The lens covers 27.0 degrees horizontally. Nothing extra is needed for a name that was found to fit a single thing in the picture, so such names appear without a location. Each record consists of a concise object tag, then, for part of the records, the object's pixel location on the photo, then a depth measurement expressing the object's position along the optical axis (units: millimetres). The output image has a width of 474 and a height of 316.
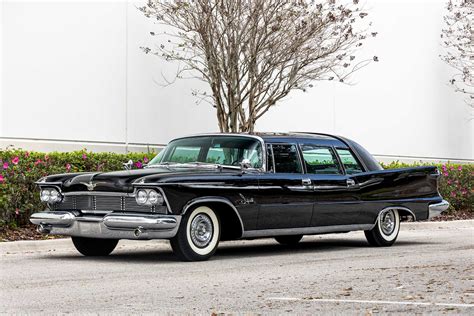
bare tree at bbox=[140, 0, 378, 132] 18719
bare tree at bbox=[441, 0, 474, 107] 27703
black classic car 11836
